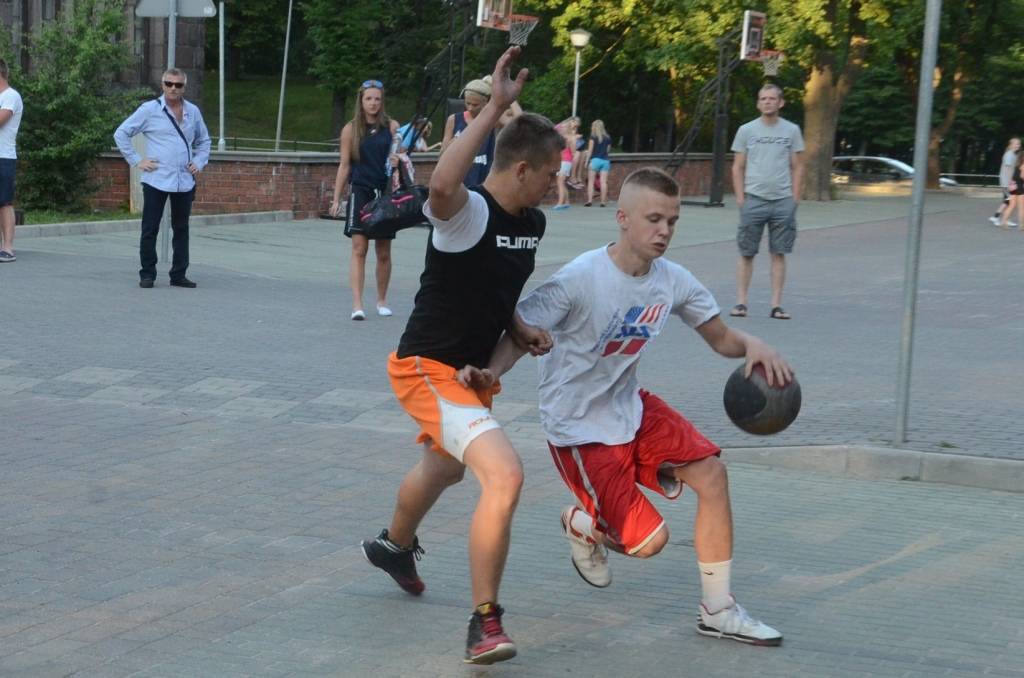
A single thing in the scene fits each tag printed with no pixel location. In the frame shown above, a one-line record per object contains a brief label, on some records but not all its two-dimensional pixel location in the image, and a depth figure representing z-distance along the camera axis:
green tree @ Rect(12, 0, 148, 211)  20.66
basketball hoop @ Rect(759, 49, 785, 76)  34.66
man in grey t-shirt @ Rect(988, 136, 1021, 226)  32.25
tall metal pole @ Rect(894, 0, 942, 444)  7.80
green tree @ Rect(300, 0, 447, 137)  57.06
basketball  5.16
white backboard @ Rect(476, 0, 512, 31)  24.81
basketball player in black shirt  4.58
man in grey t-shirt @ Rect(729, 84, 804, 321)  13.09
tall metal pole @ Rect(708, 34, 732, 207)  33.44
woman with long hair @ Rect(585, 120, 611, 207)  30.33
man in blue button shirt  13.93
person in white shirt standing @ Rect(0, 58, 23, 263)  15.13
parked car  49.16
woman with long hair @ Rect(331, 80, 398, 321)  12.37
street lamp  36.44
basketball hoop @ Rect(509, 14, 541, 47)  30.00
